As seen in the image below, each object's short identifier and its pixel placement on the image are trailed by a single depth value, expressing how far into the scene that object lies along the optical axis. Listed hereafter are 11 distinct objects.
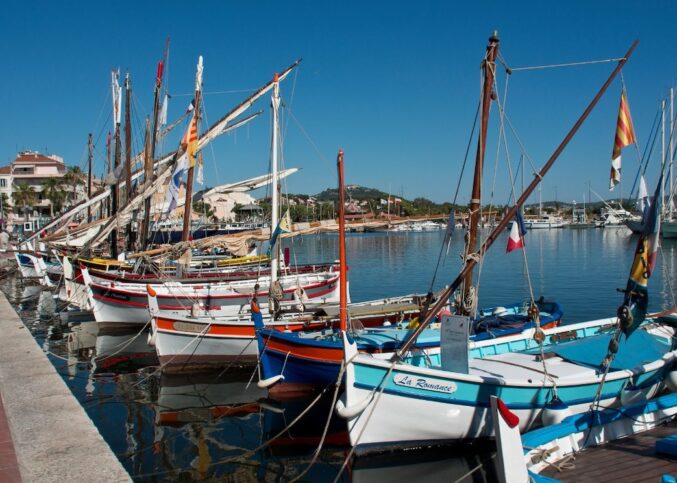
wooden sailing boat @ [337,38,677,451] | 10.25
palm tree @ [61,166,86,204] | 91.84
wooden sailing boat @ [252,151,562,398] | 13.43
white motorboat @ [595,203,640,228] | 152.65
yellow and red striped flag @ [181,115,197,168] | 23.59
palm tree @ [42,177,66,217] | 97.19
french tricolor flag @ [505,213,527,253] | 12.75
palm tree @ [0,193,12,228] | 96.30
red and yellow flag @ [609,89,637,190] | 12.30
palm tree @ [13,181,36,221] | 97.31
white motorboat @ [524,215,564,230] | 167.50
